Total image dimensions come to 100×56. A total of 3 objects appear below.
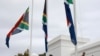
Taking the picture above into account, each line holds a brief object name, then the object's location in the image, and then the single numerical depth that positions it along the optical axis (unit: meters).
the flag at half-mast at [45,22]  16.92
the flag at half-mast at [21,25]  18.09
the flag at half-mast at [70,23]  13.85
